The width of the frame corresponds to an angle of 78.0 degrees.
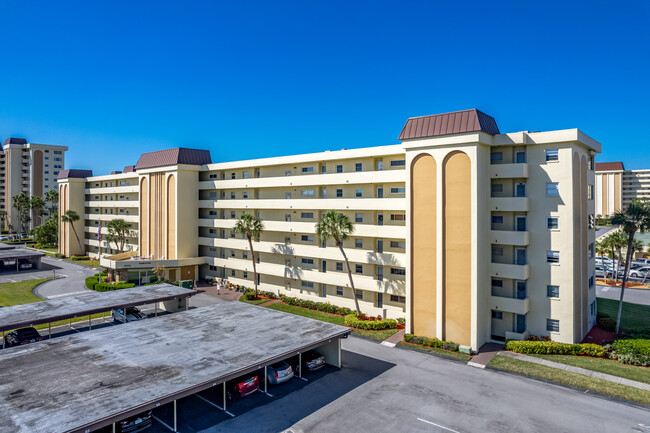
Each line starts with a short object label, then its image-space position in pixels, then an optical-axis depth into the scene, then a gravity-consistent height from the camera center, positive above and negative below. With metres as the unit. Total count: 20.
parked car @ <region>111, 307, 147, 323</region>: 39.99 -9.68
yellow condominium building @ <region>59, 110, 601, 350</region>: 33.41 -0.81
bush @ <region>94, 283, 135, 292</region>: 52.81 -8.85
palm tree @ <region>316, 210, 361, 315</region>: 41.19 -0.87
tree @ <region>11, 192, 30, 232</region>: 110.18 +3.88
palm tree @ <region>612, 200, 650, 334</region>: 36.69 +0.05
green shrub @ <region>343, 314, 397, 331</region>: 38.75 -10.16
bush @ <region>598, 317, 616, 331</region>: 38.50 -10.12
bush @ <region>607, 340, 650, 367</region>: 30.09 -10.16
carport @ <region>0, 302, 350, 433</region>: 17.68 -8.22
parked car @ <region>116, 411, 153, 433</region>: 19.77 -10.20
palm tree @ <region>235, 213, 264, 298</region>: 51.28 -0.93
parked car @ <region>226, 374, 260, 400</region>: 24.06 -10.11
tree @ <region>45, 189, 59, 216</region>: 104.57 +6.28
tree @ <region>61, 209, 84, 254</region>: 81.38 +0.58
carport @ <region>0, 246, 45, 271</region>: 66.67 -6.14
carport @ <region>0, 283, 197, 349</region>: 32.09 -7.80
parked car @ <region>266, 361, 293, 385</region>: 25.89 -9.98
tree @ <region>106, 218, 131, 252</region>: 68.88 -1.93
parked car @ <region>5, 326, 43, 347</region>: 32.78 -9.74
